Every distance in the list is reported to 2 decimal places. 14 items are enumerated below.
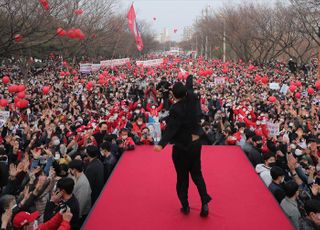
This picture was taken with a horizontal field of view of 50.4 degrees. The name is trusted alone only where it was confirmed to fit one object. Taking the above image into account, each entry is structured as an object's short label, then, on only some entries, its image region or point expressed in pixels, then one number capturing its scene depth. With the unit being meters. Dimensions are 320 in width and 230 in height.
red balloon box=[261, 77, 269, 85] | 15.15
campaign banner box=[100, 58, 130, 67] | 20.09
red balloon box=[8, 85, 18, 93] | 10.91
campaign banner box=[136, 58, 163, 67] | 19.66
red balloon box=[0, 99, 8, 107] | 9.49
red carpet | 3.41
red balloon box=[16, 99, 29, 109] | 9.51
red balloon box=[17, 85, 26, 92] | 10.92
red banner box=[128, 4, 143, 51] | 15.52
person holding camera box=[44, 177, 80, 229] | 3.42
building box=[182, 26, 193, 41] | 127.78
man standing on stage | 3.42
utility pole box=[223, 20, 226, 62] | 36.42
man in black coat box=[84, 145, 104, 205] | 4.47
